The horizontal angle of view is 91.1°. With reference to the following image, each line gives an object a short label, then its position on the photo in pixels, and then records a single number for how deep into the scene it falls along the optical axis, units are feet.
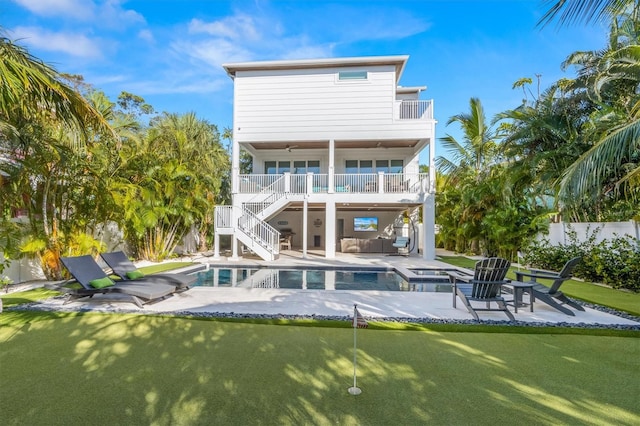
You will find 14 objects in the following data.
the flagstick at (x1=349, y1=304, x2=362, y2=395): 9.32
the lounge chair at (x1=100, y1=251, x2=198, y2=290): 22.38
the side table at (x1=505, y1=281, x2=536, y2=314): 17.63
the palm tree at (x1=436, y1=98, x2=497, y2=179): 49.39
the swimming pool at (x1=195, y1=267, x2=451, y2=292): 26.78
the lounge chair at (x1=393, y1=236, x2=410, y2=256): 48.40
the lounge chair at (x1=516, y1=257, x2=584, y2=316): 17.60
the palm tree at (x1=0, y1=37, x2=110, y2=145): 12.43
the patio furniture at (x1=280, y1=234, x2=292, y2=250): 57.82
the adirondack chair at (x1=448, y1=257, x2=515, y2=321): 16.80
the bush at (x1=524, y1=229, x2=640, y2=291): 24.42
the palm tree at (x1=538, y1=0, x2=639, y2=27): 10.64
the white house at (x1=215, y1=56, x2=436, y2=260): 45.37
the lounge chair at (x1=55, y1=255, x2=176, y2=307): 18.83
